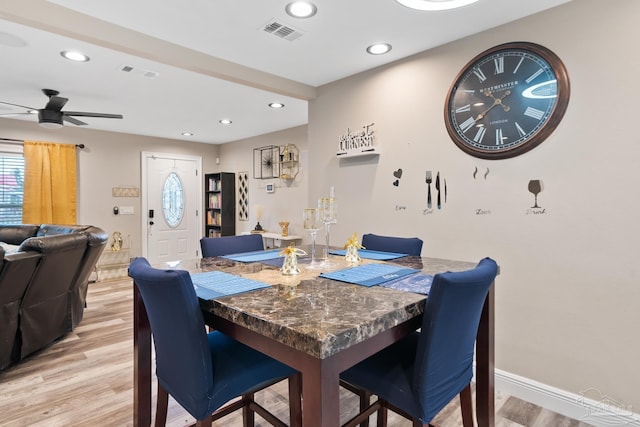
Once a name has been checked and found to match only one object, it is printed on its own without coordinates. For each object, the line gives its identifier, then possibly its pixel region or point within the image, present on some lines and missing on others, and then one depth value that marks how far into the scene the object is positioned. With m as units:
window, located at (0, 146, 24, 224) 4.81
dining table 0.85
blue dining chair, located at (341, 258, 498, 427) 1.08
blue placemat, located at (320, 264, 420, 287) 1.41
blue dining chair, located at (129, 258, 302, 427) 1.08
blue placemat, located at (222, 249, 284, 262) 1.89
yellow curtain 4.89
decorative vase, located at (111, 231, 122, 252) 5.68
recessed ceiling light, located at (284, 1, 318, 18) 2.06
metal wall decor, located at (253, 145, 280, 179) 5.57
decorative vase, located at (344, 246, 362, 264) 1.84
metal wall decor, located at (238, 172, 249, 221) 6.23
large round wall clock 2.07
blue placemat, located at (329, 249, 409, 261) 1.95
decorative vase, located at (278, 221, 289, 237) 5.19
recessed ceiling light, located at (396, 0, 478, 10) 1.94
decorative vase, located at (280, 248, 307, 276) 1.52
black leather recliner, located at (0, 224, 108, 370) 2.41
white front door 6.10
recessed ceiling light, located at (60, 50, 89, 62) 2.68
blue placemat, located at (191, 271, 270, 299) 1.22
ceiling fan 3.39
